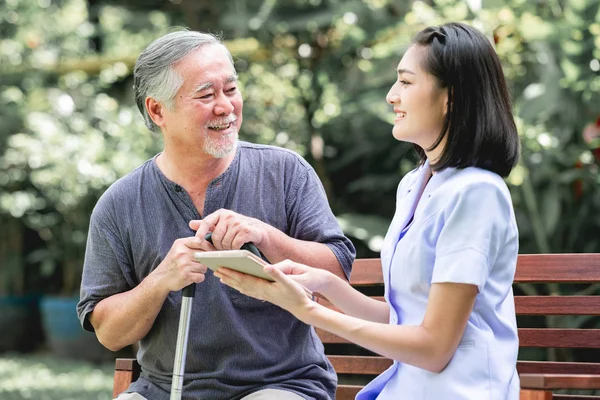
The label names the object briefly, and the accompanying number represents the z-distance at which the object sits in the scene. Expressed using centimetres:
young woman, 413
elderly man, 456
